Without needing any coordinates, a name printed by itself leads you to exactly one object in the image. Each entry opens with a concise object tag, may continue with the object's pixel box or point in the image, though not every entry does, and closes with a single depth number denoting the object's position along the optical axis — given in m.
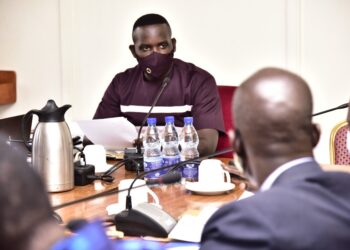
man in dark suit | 3.47
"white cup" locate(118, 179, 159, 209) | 4.23
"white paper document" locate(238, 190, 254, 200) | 4.30
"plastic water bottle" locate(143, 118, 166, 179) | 4.57
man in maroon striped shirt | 5.13
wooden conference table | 4.24
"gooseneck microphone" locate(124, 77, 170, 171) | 4.66
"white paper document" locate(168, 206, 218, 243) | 4.03
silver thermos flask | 4.41
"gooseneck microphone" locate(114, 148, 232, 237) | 4.06
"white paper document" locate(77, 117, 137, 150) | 4.73
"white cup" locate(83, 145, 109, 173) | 4.66
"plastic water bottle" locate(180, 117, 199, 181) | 4.67
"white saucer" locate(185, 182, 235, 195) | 4.38
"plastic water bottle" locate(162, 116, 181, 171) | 4.60
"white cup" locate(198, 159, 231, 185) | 4.45
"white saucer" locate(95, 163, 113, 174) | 4.66
